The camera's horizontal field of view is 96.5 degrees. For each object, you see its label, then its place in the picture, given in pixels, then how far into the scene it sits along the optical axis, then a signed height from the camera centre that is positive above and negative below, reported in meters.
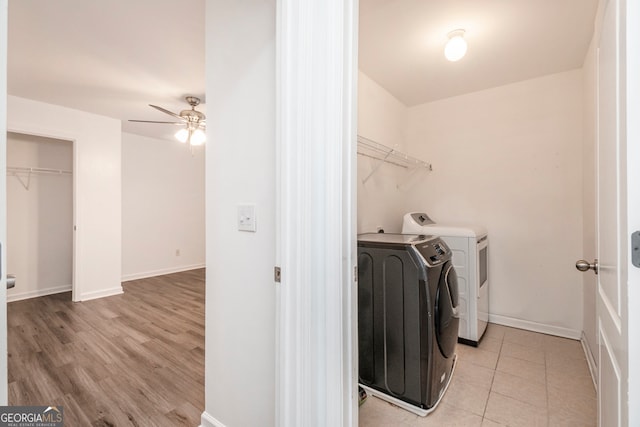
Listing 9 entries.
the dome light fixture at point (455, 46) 1.90 +1.12
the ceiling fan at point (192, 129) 2.91 +0.91
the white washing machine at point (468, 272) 2.31 -0.47
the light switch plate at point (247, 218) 1.21 -0.01
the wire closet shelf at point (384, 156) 2.26 +0.54
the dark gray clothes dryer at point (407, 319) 1.56 -0.60
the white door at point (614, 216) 0.62 -0.01
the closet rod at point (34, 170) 3.58 +0.60
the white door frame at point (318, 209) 0.90 +0.02
